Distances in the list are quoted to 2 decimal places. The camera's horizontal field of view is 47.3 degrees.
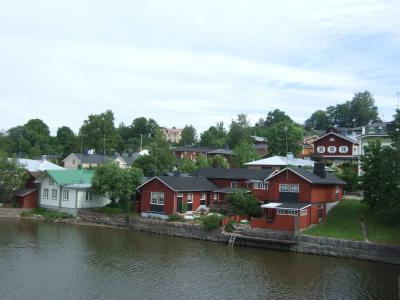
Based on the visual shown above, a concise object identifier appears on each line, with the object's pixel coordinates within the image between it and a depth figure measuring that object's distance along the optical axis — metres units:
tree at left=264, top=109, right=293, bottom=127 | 139.00
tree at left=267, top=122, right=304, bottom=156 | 79.38
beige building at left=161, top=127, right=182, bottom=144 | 185.88
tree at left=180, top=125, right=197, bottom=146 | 138.25
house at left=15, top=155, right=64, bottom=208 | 55.50
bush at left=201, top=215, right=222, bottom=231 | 40.50
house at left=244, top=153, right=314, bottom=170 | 59.72
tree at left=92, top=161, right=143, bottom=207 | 49.09
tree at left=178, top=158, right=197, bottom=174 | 68.00
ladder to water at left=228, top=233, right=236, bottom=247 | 38.82
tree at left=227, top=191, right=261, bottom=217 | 43.78
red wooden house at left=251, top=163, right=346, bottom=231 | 39.38
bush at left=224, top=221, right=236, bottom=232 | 40.38
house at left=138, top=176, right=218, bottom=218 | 46.66
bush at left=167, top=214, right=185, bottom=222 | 44.22
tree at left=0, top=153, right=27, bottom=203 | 54.72
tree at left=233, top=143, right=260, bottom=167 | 80.25
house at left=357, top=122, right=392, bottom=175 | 61.09
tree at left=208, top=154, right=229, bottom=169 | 76.76
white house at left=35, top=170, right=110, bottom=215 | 52.28
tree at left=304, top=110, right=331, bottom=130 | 140.38
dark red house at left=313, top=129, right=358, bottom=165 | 70.44
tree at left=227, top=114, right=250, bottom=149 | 112.38
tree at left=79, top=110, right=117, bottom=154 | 102.56
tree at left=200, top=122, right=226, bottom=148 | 119.56
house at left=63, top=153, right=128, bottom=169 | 89.12
